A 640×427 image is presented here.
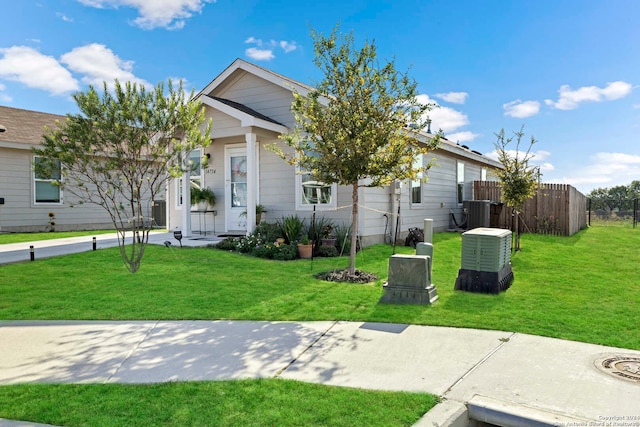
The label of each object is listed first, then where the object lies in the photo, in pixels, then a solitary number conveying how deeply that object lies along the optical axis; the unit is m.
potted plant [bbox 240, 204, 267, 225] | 11.87
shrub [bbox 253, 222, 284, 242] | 10.70
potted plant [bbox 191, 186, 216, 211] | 12.84
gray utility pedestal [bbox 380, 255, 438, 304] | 5.94
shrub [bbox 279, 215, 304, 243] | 10.65
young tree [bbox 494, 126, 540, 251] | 11.15
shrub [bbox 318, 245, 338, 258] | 10.14
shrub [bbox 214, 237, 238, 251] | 10.79
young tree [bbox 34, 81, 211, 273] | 7.05
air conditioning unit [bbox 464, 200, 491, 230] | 15.80
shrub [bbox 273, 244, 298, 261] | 9.75
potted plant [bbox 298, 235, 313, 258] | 10.07
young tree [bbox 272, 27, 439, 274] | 7.14
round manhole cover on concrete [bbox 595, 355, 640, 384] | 3.45
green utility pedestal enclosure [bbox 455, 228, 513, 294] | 6.54
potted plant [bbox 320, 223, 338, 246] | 10.46
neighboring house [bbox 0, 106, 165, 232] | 14.94
